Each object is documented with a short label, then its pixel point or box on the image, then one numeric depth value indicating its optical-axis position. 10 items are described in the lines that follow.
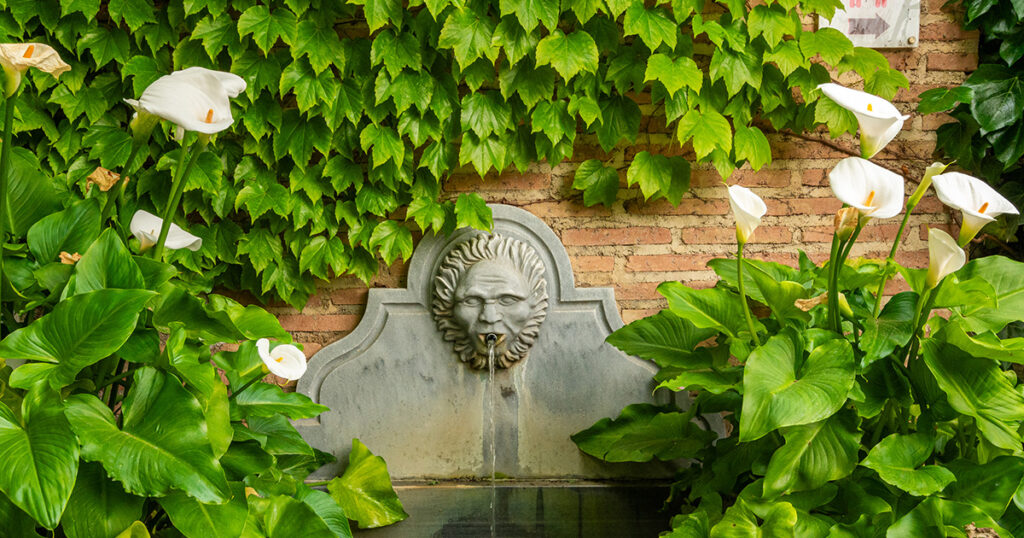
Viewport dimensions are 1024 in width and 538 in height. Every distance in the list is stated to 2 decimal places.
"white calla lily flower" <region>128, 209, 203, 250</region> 1.74
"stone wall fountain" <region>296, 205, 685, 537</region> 2.51
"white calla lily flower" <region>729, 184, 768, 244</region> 1.63
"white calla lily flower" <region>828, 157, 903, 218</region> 1.50
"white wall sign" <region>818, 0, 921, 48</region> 2.50
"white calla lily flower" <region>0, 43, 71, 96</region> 1.38
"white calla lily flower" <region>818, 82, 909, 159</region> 1.55
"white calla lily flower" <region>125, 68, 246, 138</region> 1.42
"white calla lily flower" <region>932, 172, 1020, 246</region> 1.54
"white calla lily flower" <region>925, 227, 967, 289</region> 1.51
